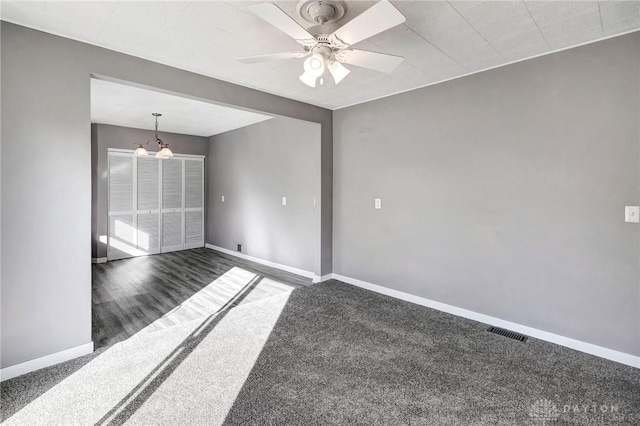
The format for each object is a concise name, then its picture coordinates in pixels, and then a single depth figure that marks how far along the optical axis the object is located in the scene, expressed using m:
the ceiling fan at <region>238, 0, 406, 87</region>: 1.66
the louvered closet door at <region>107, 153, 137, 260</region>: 6.00
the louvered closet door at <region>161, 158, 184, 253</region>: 6.64
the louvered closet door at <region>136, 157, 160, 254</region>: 6.33
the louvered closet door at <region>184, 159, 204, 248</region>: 6.98
